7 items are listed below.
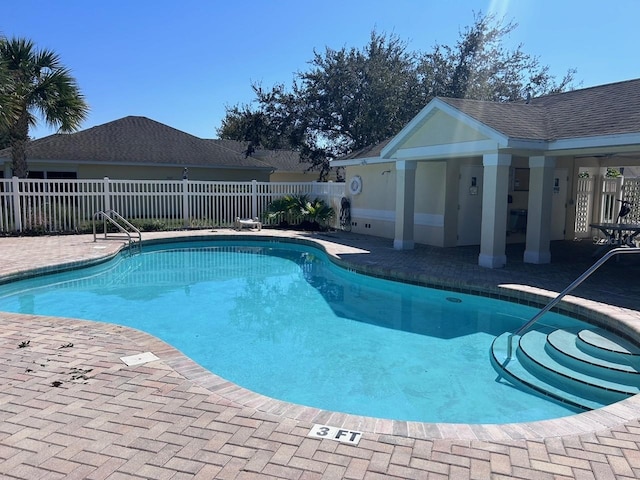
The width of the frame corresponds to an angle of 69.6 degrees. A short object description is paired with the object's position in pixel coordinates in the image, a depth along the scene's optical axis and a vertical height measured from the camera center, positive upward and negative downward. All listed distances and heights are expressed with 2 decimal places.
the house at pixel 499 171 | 9.19 +0.86
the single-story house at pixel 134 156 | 18.55 +1.84
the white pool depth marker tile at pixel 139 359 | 4.46 -1.57
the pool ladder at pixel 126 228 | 13.68 -0.99
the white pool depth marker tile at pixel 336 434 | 3.11 -1.60
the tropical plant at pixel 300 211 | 17.59 -0.38
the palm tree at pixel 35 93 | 14.51 +3.40
